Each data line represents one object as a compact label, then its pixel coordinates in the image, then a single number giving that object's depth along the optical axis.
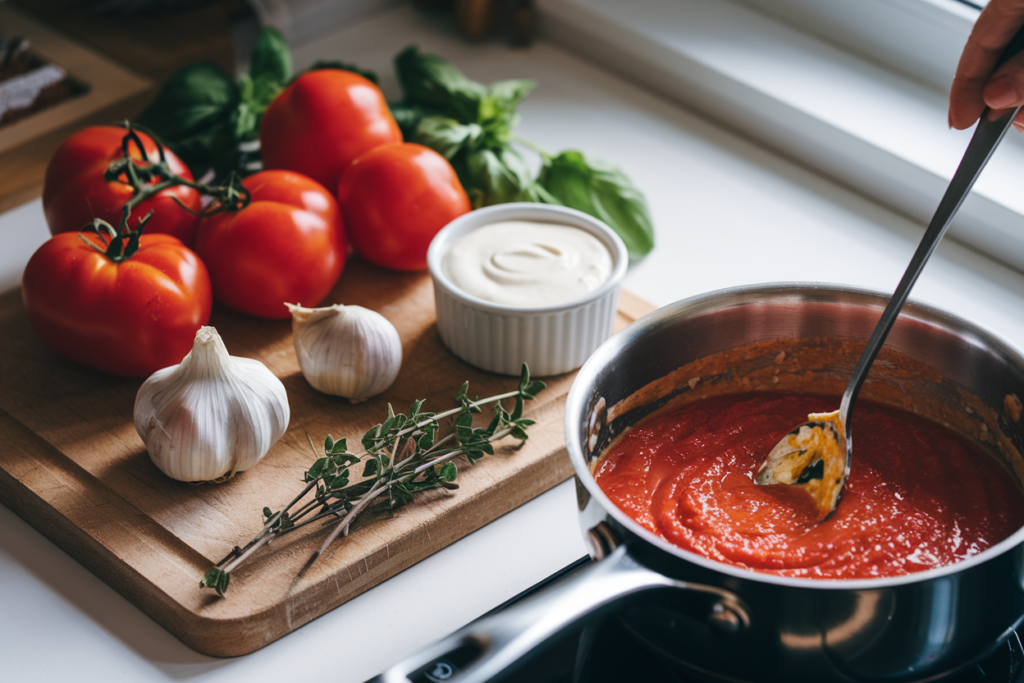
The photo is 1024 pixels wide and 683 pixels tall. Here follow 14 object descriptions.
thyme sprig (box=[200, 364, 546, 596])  0.84
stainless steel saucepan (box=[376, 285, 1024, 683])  0.59
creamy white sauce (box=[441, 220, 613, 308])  1.02
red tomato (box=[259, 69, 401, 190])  1.21
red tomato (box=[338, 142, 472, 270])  1.14
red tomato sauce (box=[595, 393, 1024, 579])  0.77
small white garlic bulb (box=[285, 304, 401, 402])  0.97
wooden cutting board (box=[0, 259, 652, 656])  0.82
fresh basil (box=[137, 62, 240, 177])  1.31
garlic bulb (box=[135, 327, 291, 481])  0.86
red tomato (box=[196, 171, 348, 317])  1.06
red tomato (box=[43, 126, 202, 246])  1.11
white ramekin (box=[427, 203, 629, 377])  1.00
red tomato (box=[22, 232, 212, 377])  0.98
